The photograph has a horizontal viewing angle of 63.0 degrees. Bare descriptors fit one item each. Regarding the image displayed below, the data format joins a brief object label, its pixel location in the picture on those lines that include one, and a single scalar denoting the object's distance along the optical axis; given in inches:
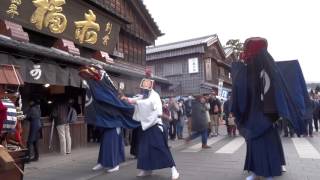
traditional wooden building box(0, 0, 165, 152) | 277.1
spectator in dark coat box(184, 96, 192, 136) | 480.7
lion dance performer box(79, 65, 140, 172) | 224.8
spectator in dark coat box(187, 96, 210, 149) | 338.0
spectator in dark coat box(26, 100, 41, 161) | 277.8
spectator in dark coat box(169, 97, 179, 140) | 448.8
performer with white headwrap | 200.7
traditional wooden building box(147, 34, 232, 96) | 846.0
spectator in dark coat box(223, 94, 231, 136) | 450.9
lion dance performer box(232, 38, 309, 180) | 168.3
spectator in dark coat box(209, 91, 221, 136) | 475.5
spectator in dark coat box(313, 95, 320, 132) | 498.8
